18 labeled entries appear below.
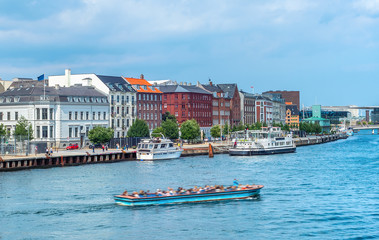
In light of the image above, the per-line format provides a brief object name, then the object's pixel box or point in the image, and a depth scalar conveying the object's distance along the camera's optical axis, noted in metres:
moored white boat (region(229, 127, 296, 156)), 125.34
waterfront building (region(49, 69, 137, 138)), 134.50
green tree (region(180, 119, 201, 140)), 145.00
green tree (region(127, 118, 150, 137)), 130.12
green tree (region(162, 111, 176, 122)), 154.96
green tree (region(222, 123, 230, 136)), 175.59
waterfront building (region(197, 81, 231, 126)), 185.00
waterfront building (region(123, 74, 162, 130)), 144.75
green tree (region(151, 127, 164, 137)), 132.05
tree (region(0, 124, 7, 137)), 105.50
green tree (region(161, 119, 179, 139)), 139.50
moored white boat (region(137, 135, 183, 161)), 107.31
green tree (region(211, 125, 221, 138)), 168.12
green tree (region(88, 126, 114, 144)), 117.50
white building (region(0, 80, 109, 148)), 117.00
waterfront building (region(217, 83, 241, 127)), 197.66
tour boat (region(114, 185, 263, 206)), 56.35
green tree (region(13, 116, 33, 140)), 107.69
